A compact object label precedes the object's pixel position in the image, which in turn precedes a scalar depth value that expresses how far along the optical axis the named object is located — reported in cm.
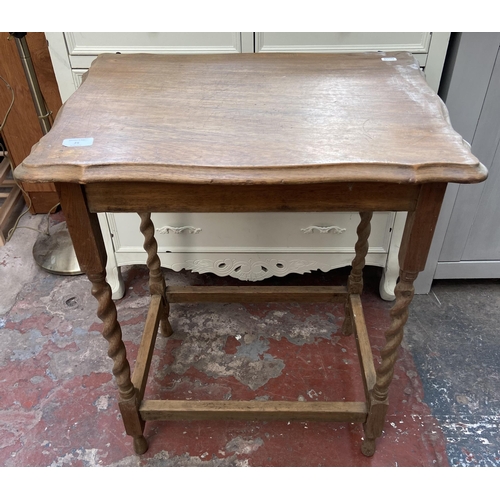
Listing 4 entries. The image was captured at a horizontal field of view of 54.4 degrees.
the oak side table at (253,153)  94
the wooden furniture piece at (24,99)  202
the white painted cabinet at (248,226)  145
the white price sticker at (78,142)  100
